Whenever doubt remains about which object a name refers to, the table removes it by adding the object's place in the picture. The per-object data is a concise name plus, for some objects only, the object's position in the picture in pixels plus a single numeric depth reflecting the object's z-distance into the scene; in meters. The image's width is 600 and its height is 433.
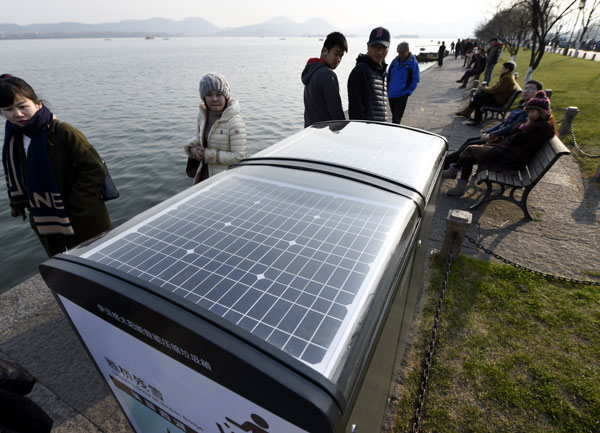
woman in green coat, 2.43
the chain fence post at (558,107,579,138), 7.87
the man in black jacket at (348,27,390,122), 4.23
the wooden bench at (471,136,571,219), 4.31
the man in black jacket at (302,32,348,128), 3.87
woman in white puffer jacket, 3.36
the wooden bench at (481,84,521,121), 8.64
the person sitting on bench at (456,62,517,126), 8.59
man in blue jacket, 6.99
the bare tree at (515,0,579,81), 10.95
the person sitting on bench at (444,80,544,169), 5.69
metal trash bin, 0.94
